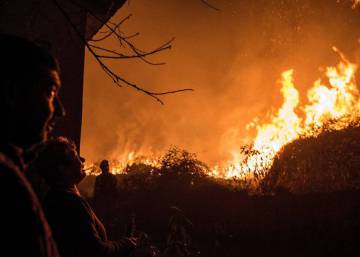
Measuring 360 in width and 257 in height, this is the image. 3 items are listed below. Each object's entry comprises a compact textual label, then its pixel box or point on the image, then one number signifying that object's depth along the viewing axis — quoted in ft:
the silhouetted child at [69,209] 8.53
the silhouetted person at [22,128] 4.09
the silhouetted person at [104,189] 37.06
